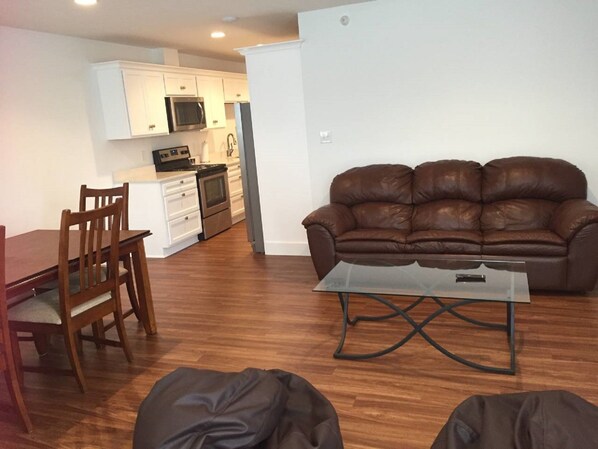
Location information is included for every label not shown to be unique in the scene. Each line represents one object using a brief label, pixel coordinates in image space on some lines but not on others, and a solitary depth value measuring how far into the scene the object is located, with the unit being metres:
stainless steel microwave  6.01
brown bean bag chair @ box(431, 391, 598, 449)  1.18
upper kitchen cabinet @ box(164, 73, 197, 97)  6.01
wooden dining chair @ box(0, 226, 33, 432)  2.31
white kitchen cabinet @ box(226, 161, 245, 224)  6.92
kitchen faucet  7.86
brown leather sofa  3.51
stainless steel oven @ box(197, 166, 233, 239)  6.12
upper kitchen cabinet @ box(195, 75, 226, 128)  6.75
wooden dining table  2.53
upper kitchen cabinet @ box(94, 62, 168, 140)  5.26
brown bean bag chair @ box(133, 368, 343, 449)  1.36
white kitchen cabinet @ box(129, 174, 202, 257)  5.42
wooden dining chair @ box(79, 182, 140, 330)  3.38
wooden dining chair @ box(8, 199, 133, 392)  2.61
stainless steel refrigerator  5.28
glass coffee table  2.64
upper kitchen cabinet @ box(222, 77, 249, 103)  7.37
